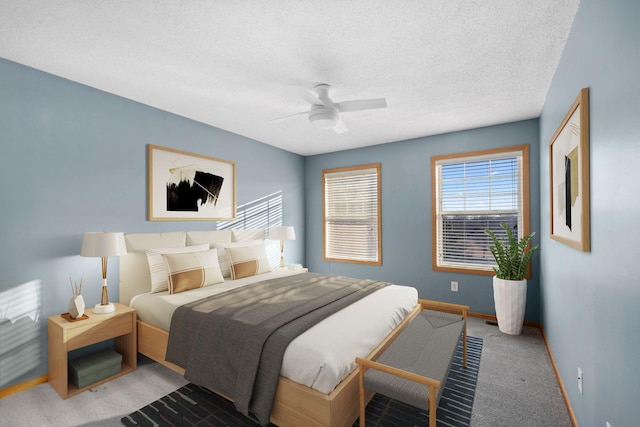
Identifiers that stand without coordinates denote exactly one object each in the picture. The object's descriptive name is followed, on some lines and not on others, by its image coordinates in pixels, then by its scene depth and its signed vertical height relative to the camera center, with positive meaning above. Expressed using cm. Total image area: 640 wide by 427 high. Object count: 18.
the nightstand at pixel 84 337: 236 -101
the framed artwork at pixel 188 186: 345 +36
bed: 176 -86
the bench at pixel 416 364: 167 -97
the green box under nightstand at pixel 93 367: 245 -126
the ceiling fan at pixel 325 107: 262 +96
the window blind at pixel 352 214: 512 +0
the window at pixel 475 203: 400 +15
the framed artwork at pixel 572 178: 169 +24
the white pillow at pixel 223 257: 373 -52
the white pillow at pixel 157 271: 301 -55
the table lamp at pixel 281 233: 467 -28
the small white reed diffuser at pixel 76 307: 250 -75
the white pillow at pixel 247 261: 366 -58
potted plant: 347 -81
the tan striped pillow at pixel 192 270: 297 -57
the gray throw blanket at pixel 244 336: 190 -85
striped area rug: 205 -141
